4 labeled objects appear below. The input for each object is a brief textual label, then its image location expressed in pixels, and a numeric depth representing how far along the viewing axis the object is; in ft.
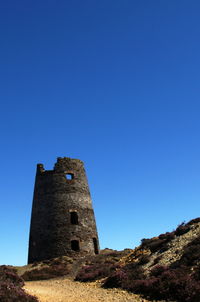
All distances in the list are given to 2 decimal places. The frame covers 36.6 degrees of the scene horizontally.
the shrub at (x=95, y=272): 68.08
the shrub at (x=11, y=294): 38.77
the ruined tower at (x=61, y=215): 106.32
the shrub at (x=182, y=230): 75.56
